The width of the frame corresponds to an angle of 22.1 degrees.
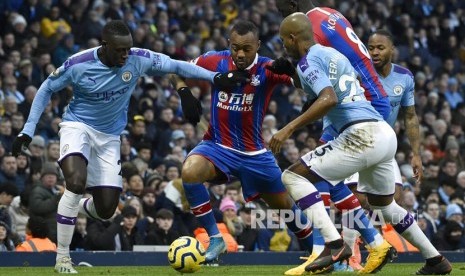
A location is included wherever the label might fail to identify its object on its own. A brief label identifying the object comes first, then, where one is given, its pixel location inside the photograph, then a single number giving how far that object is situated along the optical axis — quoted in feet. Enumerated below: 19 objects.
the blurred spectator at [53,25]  77.87
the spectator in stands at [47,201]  55.11
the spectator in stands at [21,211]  56.90
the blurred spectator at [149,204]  60.80
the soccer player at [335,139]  37.73
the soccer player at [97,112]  42.88
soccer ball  40.01
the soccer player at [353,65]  41.47
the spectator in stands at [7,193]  57.17
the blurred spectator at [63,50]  75.87
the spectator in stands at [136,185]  61.87
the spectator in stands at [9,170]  61.46
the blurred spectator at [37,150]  63.62
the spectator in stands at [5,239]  52.65
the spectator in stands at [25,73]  70.79
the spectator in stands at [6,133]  63.82
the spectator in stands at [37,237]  52.19
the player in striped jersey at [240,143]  43.37
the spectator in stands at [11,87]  69.36
